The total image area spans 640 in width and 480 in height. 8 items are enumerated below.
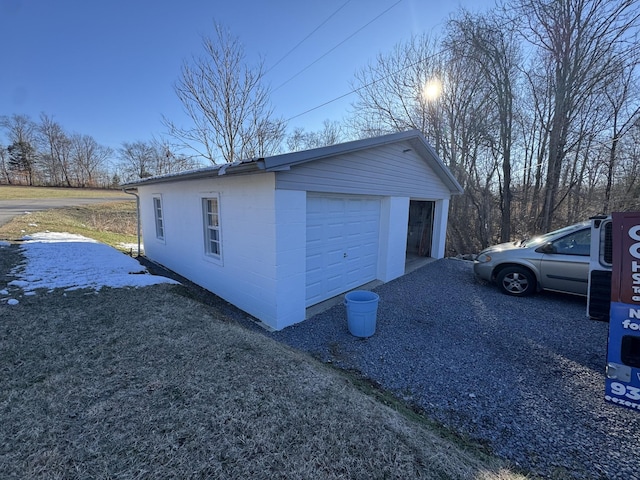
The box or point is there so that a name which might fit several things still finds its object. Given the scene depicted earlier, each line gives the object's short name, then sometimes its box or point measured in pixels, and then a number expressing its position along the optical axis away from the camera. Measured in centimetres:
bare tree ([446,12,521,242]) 1138
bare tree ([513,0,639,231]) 976
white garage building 451
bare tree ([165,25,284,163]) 1453
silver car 521
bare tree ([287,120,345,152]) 2061
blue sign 202
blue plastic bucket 427
